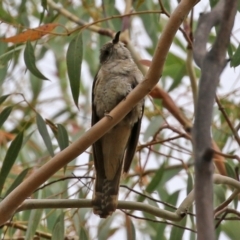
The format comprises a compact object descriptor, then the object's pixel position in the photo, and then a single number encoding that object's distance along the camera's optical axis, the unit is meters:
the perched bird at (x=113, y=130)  5.67
